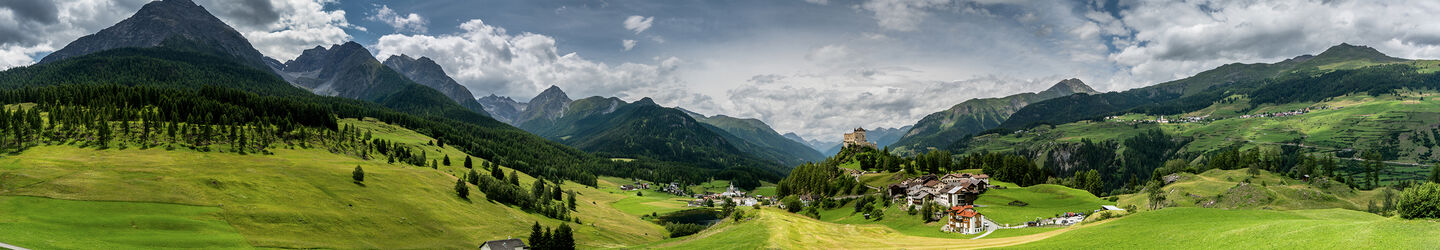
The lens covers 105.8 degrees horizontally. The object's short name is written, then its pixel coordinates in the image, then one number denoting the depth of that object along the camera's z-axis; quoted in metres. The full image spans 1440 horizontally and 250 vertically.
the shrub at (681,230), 125.25
